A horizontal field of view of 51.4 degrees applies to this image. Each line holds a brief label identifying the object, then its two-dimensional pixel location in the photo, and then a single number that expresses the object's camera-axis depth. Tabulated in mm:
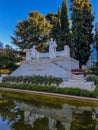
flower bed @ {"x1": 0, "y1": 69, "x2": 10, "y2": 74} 13626
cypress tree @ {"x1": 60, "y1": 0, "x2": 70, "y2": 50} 14676
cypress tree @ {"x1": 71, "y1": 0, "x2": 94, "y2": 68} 13350
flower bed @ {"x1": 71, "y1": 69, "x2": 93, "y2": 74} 10466
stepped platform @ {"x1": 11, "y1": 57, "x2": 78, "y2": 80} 10258
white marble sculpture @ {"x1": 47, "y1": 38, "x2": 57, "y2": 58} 11655
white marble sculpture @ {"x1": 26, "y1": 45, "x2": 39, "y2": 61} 12472
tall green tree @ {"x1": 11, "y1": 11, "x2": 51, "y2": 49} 17144
